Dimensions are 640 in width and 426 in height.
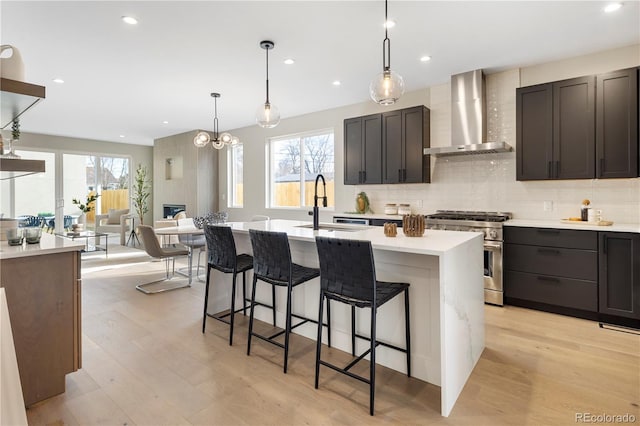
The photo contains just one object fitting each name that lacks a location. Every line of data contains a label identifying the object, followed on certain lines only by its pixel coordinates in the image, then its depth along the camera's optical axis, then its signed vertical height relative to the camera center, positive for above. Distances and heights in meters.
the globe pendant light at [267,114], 3.31 +0.97
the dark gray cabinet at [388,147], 4.58 +0.92
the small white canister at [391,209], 4.98 +0.02
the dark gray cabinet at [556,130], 3.46 +0.86
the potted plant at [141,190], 8.87 +0.63
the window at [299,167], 6.00 +0.86
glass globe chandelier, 4.97 +1.08
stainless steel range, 3.69 -0.40
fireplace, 8.30 +0.09
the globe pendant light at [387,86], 2.44 +0.92
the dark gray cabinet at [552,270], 3.25 -0.63
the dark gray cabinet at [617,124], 3.22 +0.83
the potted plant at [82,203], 7.30 +0.23
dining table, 4.39 -0.25
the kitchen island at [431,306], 1.93 -0.64
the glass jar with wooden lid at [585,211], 3.56 -0.02
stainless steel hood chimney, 4.10 +1.18
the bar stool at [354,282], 1.92 -0.43
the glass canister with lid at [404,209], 4.96 +0.02
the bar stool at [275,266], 2.41 -0.41
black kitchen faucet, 3.00 -0.05
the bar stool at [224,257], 2.90 -0.41
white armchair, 8.02 -0.23
